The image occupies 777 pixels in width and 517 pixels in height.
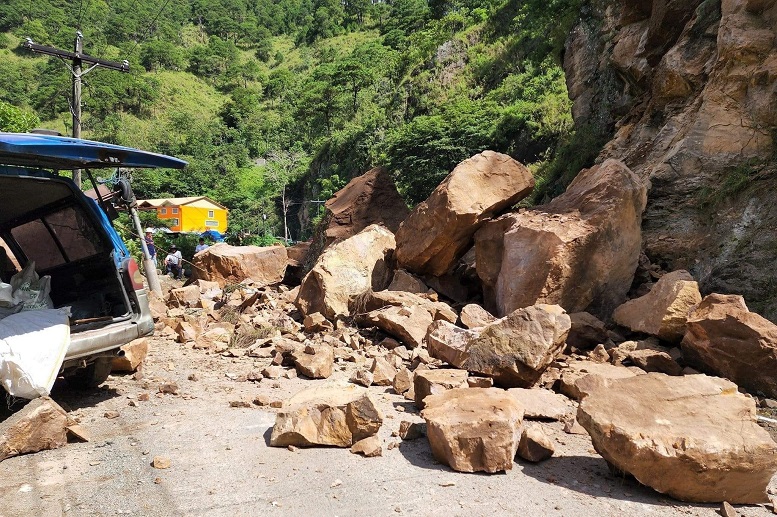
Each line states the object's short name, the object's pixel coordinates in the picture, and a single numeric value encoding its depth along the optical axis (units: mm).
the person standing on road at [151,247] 15984
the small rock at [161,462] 3277
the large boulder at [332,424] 3531
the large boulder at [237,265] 11312
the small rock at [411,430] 3742
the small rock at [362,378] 4883
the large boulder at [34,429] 3348
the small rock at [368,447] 3447
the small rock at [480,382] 4480
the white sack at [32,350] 3498
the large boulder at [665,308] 5469
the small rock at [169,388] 4770
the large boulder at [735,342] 4695
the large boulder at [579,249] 6328
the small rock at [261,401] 4414
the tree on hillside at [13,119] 20359
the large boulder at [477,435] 3215
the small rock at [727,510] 2895
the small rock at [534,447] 3439
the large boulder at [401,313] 6215
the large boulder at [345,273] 7445
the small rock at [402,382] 4750
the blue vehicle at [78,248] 4172
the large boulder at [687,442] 2896
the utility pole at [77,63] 14407
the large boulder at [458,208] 7316
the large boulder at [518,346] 4629
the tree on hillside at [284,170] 48509
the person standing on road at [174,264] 16609
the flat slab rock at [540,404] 4199
